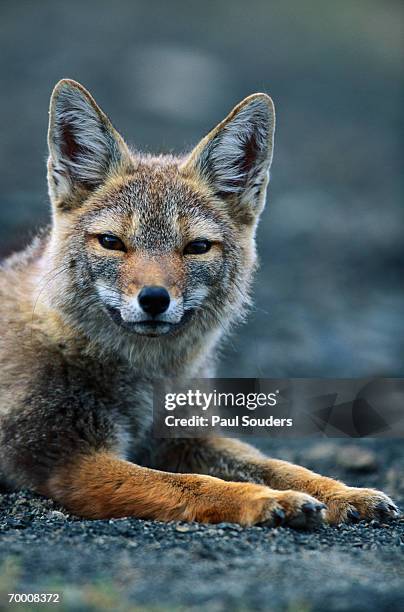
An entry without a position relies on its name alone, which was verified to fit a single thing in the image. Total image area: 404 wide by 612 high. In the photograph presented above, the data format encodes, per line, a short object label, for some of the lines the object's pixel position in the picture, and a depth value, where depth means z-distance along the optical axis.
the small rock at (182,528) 9.37
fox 10.09
